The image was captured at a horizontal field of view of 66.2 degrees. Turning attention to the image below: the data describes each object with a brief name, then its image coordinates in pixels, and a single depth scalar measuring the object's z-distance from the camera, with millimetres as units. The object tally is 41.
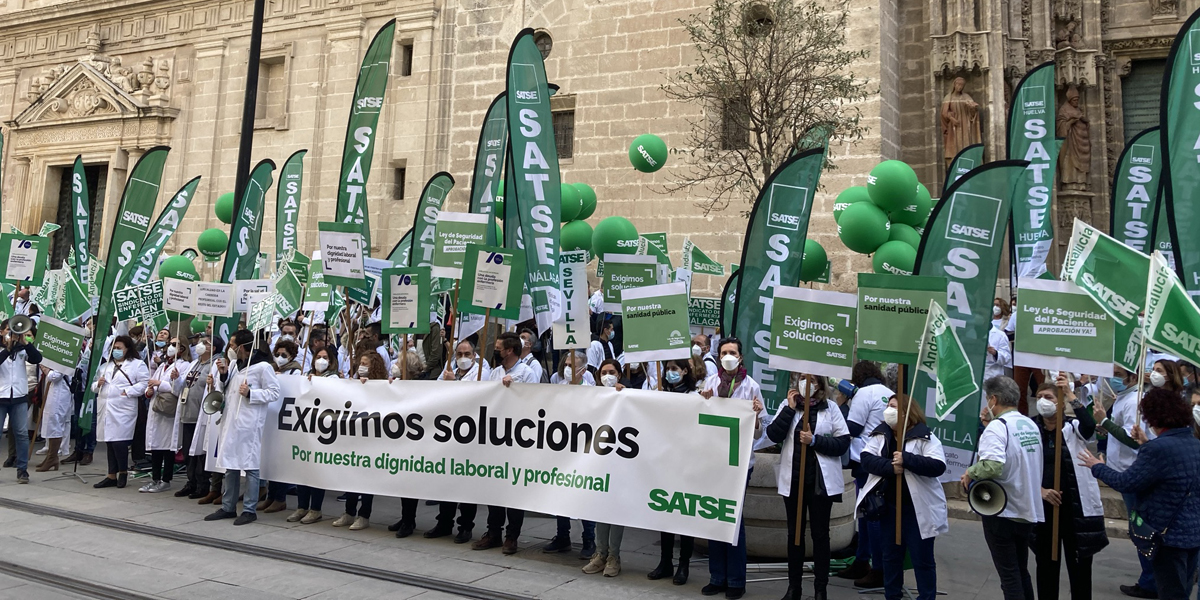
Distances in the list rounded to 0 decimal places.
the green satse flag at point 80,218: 15422
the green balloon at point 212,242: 20547
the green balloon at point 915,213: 12258
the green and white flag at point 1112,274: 6270
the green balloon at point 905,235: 11945
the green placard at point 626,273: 9922
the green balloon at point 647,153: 14234
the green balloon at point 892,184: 11336
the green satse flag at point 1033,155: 10836
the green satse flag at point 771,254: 8109
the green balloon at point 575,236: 14500
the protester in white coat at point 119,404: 11180
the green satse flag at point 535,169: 9047
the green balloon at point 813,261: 12422
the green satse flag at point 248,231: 13242
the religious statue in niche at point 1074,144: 17391
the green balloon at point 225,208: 20177
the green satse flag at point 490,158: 11336
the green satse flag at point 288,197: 15203
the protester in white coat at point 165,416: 11016
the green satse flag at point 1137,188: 10289
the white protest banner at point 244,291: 12242
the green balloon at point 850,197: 12570
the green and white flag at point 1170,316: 5793
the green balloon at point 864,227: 11438
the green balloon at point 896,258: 11188
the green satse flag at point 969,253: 7719
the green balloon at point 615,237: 13617
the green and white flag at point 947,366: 6371
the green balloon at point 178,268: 17423
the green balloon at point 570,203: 14625
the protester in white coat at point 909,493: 6461
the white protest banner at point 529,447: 7230
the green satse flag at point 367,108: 12062
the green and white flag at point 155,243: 13344
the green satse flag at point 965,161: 11930
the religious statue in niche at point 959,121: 16781
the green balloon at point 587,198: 15664
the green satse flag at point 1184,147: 7250
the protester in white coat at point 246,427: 9383
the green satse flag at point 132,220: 12531
